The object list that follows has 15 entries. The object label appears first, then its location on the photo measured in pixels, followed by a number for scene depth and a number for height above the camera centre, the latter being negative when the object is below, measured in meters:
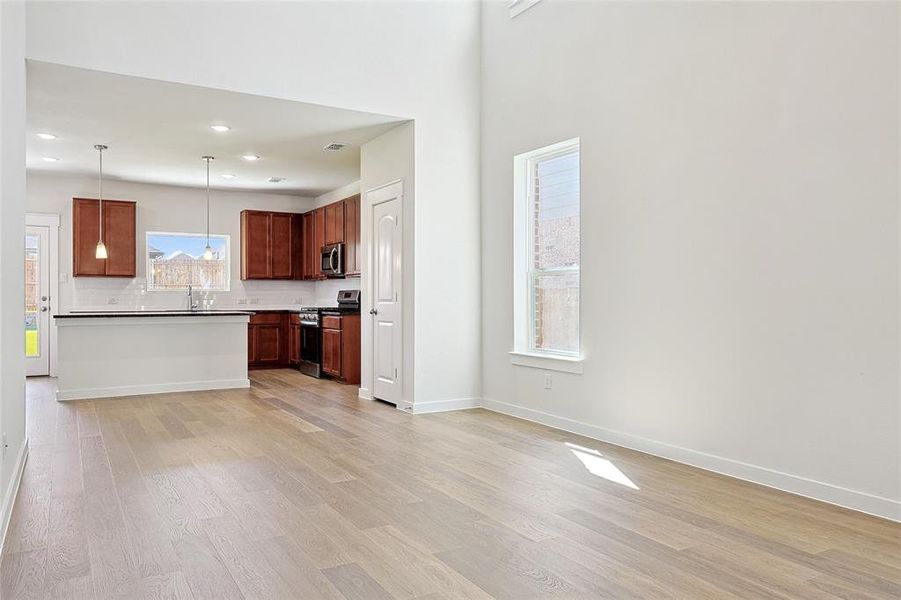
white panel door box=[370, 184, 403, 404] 6.20 -0.01
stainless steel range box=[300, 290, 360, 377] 8.56 -0.44
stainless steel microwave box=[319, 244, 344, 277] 8.86 +0.51
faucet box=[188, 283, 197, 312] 9.24 -0.06
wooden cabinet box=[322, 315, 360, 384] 7.95 -0.60
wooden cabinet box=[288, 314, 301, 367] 9.61 -0.61
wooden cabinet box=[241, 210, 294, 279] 9.83 +0.79
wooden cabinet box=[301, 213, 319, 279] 10.00 +0.76
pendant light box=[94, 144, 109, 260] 7.59 +0.53
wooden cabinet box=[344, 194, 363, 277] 8.44 +0.77
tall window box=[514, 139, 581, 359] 5.23 +0.38
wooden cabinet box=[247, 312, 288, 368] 9.52 -0.60
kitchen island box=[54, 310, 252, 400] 6.79 -0.58
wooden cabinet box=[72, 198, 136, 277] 8.75 +0.81
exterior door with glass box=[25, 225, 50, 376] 8.70 -0.02
